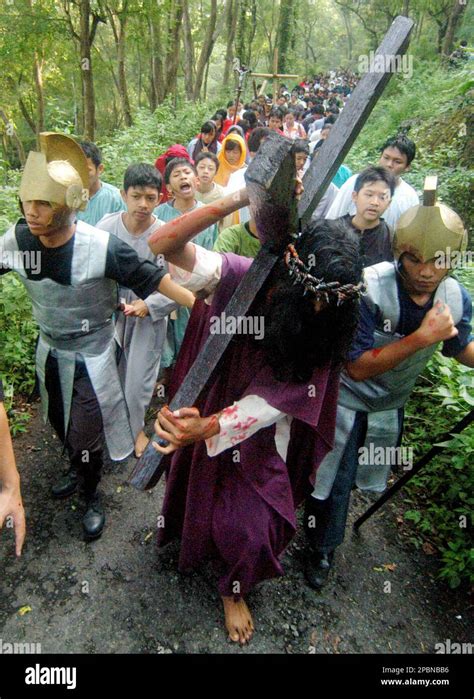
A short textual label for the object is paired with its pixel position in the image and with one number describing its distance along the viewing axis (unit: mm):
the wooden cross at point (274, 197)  1320
